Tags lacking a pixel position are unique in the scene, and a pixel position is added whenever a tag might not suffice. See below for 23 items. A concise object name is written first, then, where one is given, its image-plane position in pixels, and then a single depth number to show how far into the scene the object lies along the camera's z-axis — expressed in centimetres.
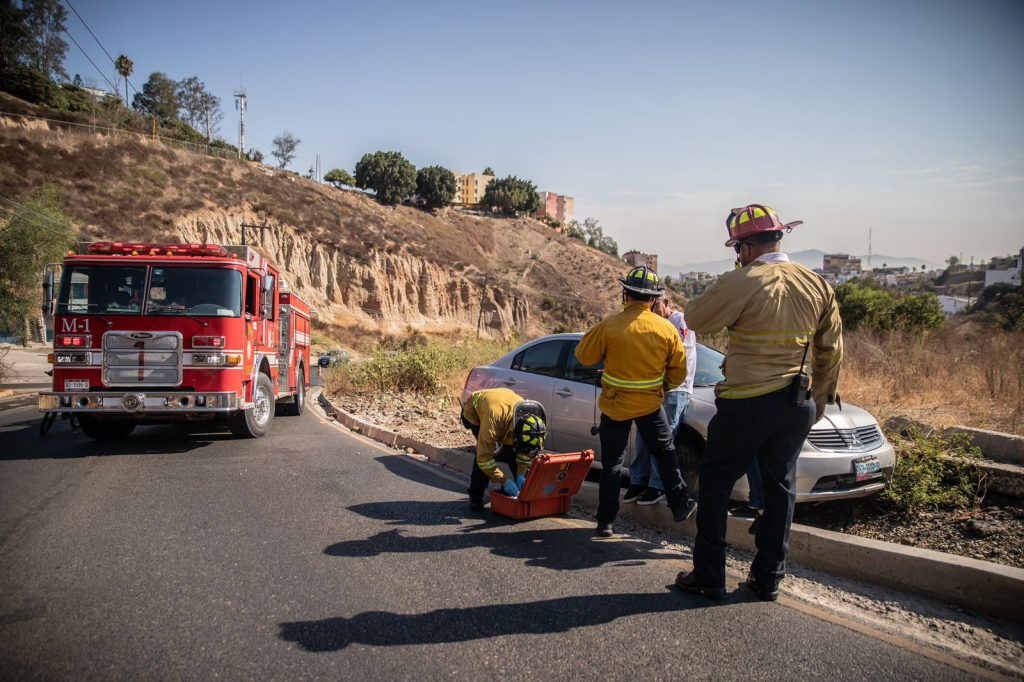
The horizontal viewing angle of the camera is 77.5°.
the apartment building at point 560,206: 12425
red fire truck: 848
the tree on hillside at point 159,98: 7256
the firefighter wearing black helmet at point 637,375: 467
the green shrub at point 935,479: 509
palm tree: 7052
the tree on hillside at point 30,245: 2608
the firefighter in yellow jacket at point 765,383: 368
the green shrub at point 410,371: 1348
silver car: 502
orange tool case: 512
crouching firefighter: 530
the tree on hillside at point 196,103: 7569
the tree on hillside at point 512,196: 8819
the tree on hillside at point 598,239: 9780
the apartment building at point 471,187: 11938
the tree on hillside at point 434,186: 7212
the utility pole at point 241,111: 6681
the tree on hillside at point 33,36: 5965
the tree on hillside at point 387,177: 6906
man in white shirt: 548
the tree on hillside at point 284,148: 7456
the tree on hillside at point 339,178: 7694
